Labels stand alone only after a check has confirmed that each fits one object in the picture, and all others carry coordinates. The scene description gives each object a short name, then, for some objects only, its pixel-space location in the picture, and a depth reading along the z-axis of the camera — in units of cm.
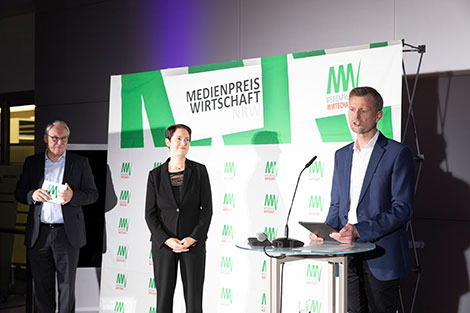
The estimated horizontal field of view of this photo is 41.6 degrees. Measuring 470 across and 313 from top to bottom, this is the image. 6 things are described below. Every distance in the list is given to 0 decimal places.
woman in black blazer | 470
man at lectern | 351
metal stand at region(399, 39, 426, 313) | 434
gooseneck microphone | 329
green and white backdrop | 441
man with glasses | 517
